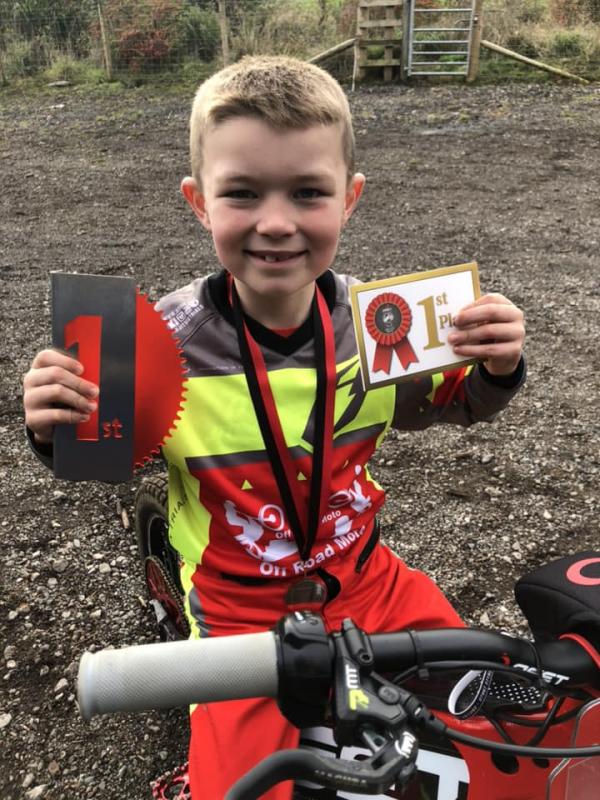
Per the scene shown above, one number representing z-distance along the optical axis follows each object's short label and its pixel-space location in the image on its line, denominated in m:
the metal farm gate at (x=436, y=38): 12.52
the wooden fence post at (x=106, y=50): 12.94
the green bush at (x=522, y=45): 13.47
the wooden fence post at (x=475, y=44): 12.32
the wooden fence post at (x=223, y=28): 12.35
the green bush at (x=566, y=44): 13.11
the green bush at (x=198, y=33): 14.05
